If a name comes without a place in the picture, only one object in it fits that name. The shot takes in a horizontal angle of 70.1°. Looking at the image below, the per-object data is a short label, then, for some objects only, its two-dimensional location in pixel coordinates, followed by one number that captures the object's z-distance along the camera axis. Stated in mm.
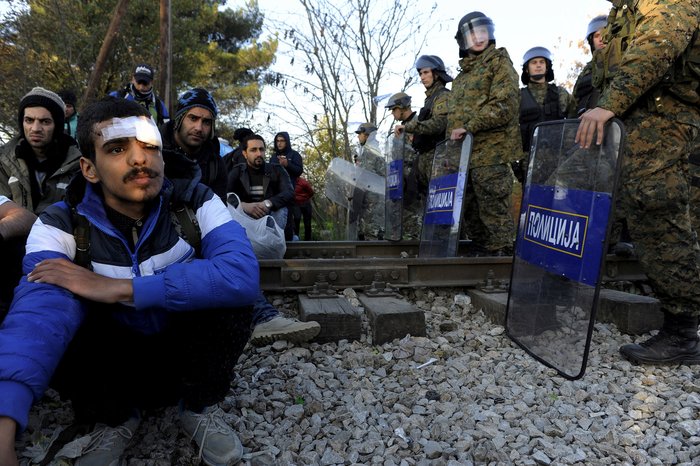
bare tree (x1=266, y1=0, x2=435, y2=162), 11664
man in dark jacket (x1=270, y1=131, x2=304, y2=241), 8516
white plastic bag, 4348
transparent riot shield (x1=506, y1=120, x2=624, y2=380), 2299
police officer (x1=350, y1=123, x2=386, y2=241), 7637
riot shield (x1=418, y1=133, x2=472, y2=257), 4449
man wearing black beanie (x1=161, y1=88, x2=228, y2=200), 3803
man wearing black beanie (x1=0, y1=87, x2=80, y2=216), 3268
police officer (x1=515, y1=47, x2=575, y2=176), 5973
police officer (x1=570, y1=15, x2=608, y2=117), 5032
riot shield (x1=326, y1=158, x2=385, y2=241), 7637
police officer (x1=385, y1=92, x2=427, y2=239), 6781
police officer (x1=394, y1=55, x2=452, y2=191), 5820
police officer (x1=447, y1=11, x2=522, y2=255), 4734
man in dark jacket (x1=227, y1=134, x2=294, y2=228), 6078
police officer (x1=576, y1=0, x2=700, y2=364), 2471
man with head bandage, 1756
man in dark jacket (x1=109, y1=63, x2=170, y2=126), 5852
